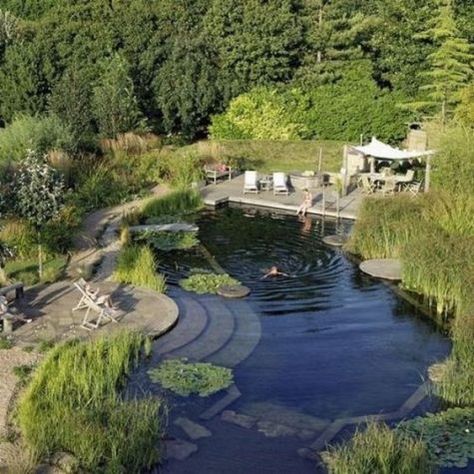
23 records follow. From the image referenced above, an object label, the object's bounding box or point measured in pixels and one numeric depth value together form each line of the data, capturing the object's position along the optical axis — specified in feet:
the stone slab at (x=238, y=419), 35.14
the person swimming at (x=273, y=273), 55.98
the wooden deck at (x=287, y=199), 75.05
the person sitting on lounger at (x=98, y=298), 45.19
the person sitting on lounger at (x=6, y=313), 43.27
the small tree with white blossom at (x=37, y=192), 50.42
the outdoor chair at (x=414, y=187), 76.32
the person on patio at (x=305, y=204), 73.92
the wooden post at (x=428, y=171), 72.56
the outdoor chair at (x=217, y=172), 85.61
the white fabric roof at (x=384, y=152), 79.77
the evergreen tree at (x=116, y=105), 94.53
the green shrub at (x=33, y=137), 73.46
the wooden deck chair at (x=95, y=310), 44.45
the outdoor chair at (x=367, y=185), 80.40
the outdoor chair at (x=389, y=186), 79.30
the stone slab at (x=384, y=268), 56.03
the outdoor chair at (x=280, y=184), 82.17
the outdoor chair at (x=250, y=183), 81.89
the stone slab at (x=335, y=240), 64.34
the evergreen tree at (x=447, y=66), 102.89
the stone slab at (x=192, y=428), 33.94
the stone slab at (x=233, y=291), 51.65
